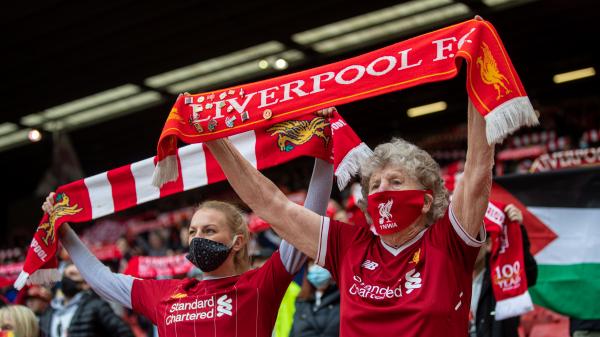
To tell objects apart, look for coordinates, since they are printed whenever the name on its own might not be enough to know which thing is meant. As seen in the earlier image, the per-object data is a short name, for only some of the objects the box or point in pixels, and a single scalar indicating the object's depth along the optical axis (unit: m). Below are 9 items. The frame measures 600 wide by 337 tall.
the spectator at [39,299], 7.04
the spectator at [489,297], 4.60
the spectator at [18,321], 4.52
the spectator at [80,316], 5.63
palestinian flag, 4.99
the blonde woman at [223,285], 3.19
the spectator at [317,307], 5.29
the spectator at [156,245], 10.02
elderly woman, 2.55
